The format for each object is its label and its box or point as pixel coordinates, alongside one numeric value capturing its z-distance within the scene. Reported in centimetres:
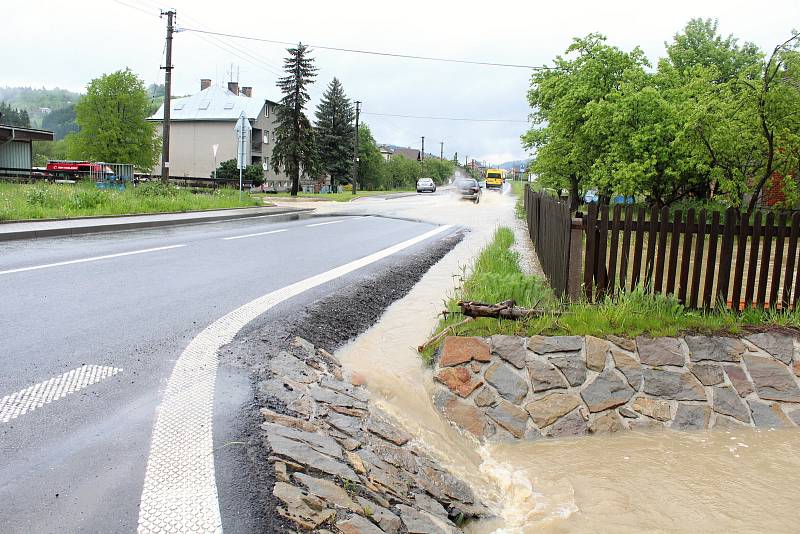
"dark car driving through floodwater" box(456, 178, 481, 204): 5131
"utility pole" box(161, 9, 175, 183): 2817
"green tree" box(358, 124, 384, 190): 8144
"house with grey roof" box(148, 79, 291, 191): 7338
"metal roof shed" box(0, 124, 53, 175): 3641
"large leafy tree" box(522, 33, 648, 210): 2439
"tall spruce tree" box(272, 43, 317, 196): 5372
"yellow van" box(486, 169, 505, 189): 8369
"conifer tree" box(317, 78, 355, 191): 7206
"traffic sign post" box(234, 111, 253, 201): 2650
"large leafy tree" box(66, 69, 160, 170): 6612
